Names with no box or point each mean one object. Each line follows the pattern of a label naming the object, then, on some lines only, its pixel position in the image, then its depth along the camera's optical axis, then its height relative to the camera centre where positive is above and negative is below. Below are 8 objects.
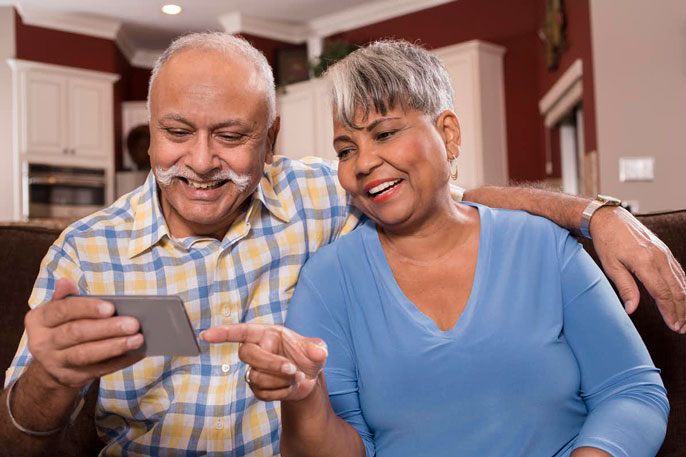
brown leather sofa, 1.62 -0.15
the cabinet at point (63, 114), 7.44 +1.58
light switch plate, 4.10 +0.45
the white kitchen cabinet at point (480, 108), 6.47 +1.30
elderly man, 1.48 +0.03
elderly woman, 1.30 -0.12
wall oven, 7.36 +0.75
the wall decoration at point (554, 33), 5.38 +1.67
